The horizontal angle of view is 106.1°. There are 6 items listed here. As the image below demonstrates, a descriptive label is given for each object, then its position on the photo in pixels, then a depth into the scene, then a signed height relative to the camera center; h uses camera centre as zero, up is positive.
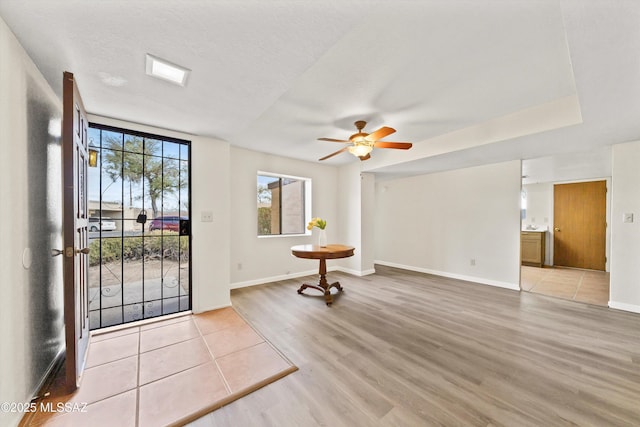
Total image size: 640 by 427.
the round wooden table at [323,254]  3.44 -0.64
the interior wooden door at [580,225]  5.52 -0.34
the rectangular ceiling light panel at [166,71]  1.64 +1.01
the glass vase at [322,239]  3.93 -0.47
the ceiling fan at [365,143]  2.72 +0.79
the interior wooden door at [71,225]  1.62 -0.11
